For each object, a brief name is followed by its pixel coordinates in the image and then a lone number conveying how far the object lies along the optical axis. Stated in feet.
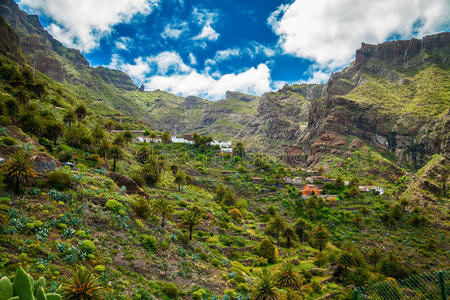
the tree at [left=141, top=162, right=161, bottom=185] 201.25
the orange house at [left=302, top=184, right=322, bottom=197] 337.29
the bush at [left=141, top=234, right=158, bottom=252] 96.26
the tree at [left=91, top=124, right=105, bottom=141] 191.21
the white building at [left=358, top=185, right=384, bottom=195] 353.31
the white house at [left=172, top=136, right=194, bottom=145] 553.27
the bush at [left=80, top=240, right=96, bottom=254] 72.61
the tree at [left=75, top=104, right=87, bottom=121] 239.91
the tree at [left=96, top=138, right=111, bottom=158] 169.17
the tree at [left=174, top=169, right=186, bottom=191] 228.84
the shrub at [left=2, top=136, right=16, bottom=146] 95.71
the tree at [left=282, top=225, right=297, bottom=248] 197.53
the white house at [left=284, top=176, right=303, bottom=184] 378.67
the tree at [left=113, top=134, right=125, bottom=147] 217.97
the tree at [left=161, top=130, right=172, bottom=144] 413.06
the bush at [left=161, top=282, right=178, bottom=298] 77.10
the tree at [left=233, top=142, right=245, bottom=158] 464.24
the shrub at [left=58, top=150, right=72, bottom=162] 134.49
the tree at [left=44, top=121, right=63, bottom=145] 153.33
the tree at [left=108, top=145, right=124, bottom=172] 165.99
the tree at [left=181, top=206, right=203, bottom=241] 131.54
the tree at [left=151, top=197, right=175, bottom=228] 117.91
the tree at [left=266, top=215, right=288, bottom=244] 201.26
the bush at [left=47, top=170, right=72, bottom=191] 89.10
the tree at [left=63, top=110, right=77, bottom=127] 200.54
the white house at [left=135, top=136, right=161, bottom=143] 396.12
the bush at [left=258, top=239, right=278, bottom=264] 153.69
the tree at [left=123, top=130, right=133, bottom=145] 291.61
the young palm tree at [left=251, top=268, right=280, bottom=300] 89.76
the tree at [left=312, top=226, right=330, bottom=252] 196.65
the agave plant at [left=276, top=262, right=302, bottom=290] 113.70
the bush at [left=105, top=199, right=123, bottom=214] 99.38
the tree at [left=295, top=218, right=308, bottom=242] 232.02
